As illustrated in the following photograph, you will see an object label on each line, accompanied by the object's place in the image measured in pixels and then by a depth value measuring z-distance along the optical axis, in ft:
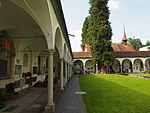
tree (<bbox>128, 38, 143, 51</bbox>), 297.22
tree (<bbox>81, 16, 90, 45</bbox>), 158.20
